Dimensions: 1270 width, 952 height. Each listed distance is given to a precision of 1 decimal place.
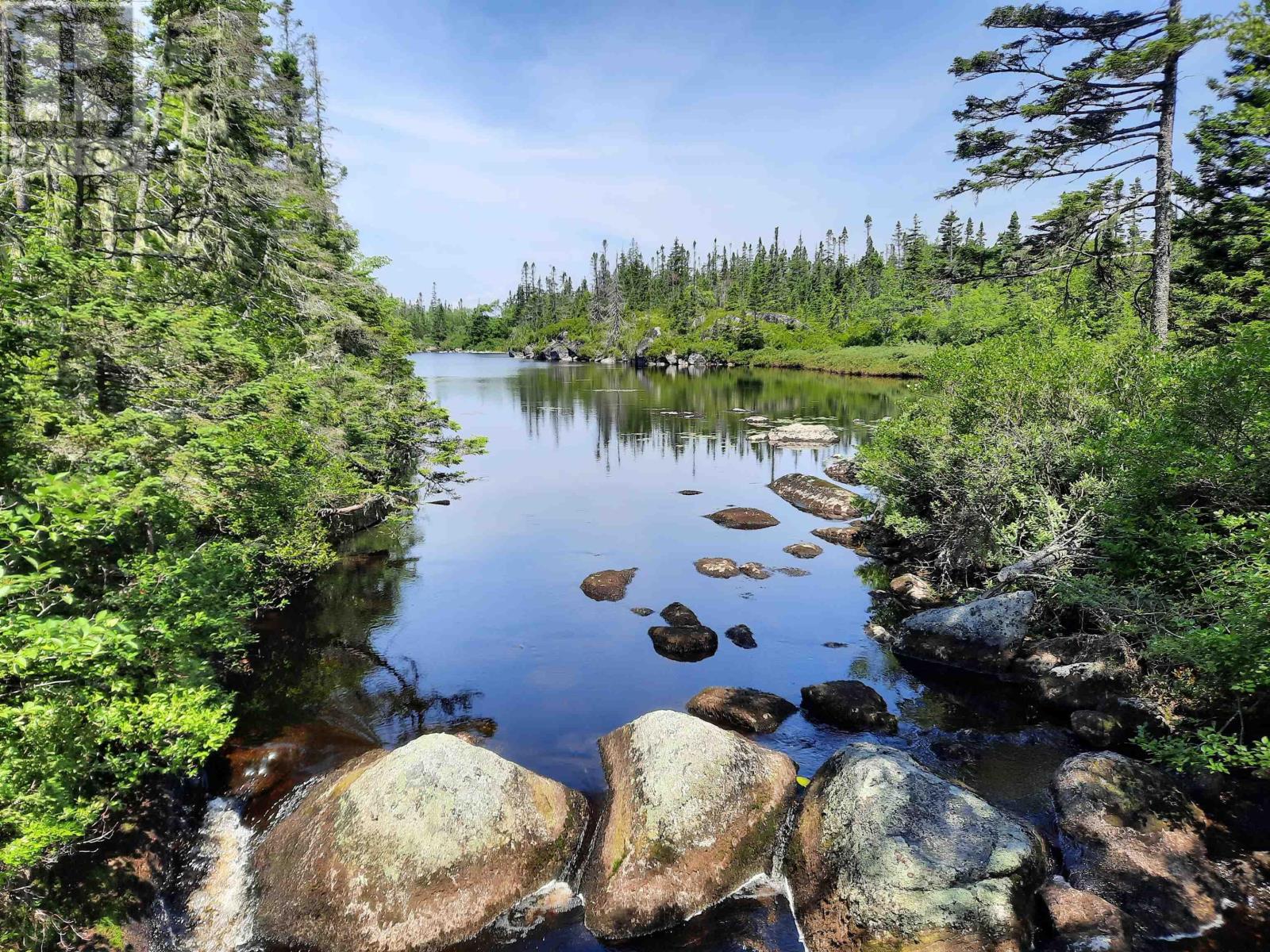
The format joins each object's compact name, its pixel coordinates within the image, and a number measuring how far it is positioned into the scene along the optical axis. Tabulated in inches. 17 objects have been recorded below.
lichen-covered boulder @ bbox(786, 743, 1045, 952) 369.7
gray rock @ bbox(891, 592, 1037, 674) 709.3
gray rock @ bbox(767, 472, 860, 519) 1338.6
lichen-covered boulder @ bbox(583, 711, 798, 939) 415.2
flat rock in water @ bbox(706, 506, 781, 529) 1261.1
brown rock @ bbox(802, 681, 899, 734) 614.5
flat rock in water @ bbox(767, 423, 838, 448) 1958.7
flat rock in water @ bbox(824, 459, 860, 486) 1548.6
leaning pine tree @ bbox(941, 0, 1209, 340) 693.9
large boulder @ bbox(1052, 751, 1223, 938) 389.7
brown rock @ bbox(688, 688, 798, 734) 615.5
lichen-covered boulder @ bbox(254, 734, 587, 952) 398.0
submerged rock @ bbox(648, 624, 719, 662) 773.9
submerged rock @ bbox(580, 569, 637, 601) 940.6
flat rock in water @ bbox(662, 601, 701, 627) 841.5
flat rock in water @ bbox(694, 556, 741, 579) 1019.3
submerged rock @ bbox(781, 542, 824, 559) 1108.5
